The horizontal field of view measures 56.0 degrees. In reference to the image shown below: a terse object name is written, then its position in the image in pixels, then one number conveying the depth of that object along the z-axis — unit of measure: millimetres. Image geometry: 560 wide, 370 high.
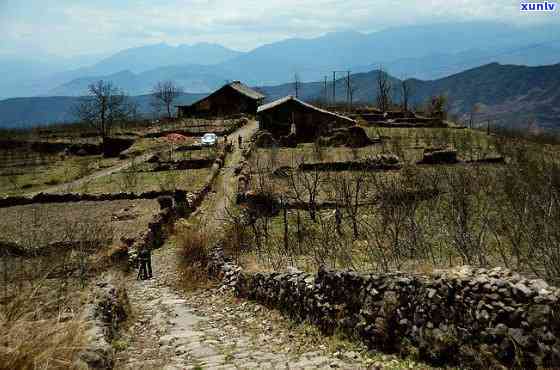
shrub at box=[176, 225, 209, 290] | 15133
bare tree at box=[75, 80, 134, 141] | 65469
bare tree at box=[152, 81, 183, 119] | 86912
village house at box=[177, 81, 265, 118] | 71750
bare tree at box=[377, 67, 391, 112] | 73438
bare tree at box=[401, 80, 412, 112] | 69356
